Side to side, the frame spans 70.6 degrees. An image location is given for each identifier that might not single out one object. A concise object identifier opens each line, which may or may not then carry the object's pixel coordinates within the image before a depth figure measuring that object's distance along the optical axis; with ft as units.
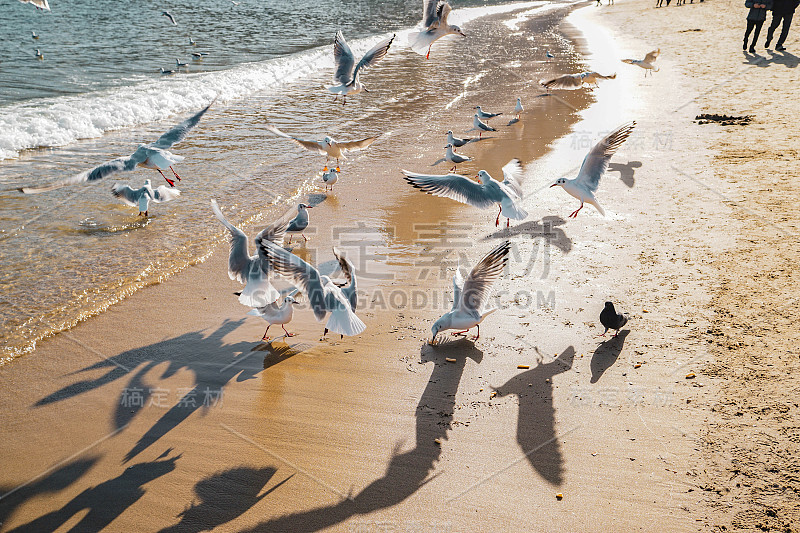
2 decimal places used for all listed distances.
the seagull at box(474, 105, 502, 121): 39.10
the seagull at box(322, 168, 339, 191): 29.14
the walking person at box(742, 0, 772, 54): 52.70
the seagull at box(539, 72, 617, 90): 42.75
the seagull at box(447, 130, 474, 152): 34.17
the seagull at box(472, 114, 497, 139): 37.88
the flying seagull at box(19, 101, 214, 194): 24.25
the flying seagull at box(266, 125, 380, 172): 28.73
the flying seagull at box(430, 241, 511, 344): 15.95
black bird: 15.38
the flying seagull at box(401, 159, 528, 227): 22.61
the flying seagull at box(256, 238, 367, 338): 15.64
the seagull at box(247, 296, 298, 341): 16.55
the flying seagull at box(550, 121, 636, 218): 23.35
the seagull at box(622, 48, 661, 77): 48.21
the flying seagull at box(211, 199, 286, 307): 16.66
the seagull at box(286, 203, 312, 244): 23.45
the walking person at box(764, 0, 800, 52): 53.01
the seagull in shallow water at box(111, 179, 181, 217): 25.85
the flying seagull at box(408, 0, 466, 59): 32.91
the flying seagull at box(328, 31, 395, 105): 34.09
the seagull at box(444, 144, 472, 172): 31.58
